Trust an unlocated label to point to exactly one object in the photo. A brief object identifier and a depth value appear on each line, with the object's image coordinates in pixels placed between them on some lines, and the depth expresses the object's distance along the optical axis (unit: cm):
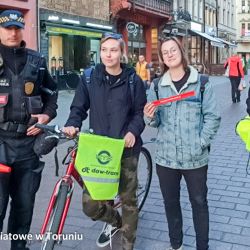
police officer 226
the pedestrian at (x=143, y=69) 1127
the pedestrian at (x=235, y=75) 1118
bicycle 217
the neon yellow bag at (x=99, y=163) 218
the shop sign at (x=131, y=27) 1795
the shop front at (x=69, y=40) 1294
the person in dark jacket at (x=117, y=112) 239
